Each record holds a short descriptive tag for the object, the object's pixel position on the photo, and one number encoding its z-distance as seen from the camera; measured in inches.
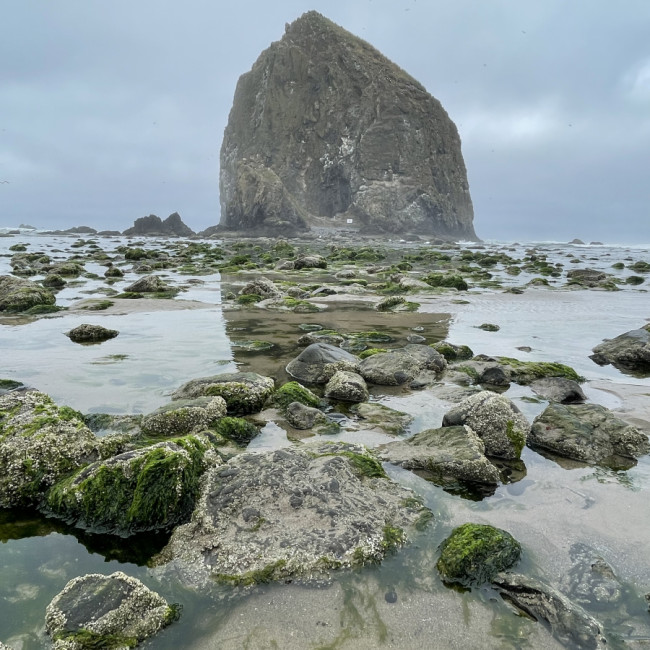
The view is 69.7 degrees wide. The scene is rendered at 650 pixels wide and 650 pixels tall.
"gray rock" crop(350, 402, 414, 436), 211.3
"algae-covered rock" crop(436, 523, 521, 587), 118.2
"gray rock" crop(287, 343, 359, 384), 275.3
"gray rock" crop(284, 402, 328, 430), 210.8
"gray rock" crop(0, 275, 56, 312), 490.3
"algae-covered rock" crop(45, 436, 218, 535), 136.5
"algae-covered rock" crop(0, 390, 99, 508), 145.6
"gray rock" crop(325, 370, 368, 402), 246.1
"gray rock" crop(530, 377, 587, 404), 249.6
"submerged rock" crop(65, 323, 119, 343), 363.9
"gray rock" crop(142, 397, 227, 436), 197.6
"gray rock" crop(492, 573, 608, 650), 99.5
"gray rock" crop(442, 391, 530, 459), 185.8
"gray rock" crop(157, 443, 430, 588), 119.6
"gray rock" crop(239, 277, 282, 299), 610.8
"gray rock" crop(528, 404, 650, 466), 183.8
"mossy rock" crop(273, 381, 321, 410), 230.5
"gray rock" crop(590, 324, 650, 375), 314.9
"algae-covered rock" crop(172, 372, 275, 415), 226.8
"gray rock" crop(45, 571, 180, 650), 95.8
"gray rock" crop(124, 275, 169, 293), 642.8
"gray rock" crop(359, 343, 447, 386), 275.0
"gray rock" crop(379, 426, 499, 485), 165.0
